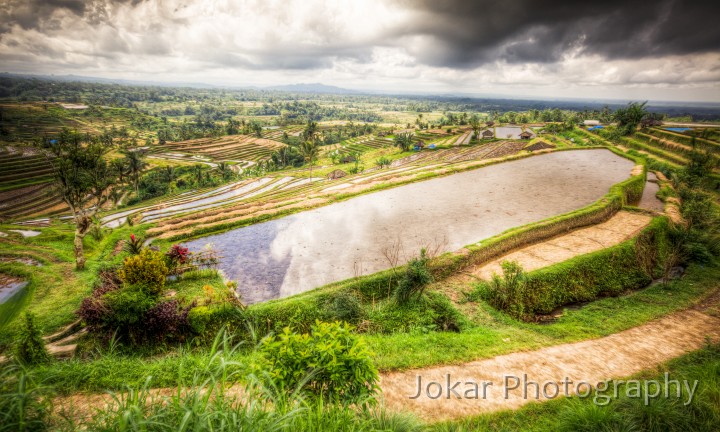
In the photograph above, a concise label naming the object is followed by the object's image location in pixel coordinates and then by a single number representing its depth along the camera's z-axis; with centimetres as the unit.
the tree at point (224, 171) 6362
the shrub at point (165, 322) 929
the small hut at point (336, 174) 5481
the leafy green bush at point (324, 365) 440
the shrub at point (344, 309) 1042
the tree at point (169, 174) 6119
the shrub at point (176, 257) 1364
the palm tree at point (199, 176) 5940
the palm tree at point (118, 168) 5157
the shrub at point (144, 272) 1066
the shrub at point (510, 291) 1211
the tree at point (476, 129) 7191
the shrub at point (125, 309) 898
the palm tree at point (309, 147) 4827
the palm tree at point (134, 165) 5278
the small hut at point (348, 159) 7488
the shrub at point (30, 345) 725
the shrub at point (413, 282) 1118
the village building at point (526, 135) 6604
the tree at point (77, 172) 1468
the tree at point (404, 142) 7193
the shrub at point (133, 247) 1443
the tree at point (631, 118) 5490
